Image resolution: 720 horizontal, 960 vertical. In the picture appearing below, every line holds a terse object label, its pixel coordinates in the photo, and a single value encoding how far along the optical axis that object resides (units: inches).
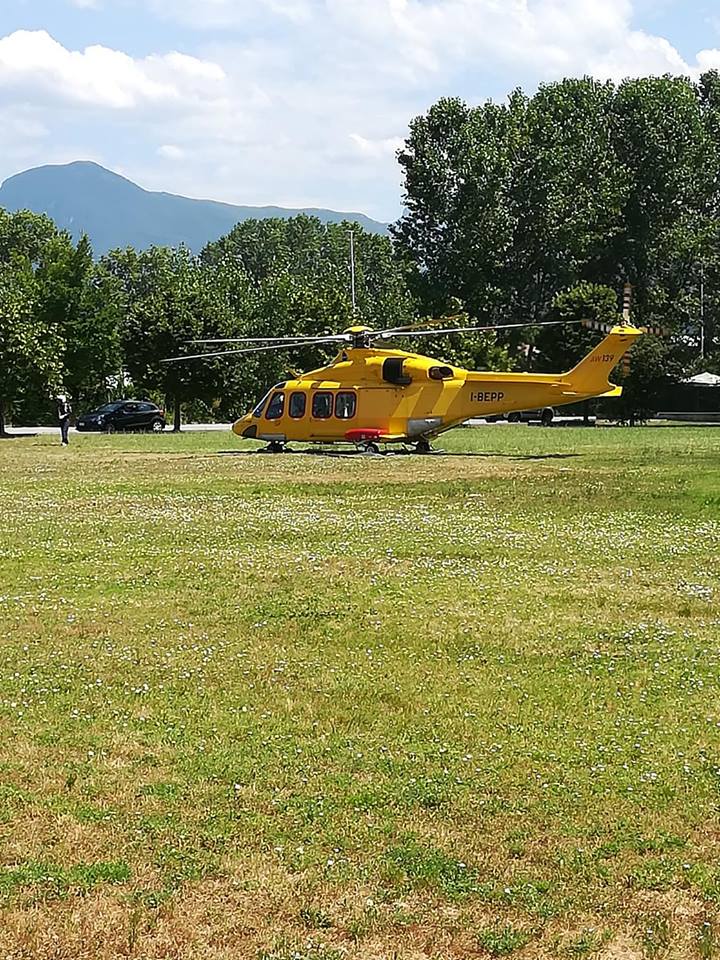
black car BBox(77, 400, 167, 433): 2202.3
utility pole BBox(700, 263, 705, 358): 3161.9
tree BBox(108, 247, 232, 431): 2220.7
